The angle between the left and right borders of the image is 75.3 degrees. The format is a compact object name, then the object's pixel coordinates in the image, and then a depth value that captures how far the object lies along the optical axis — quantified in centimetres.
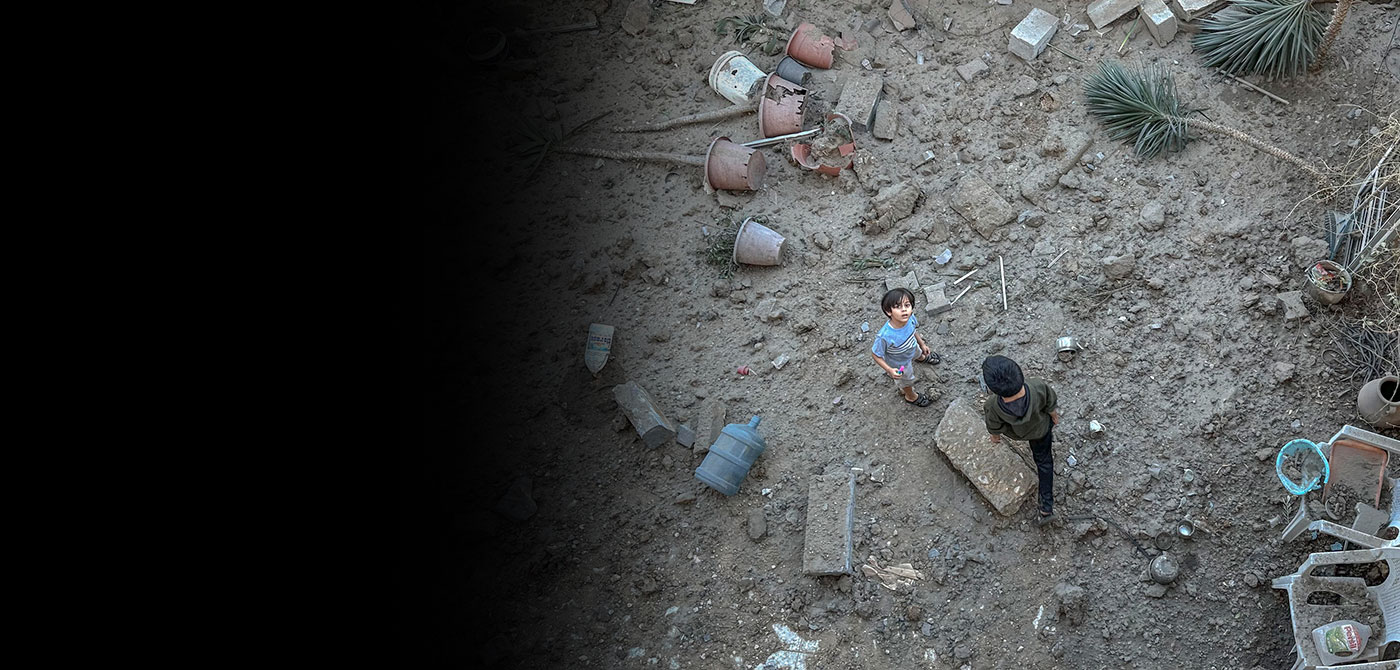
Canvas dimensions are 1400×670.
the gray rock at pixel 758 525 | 464
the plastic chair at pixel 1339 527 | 384
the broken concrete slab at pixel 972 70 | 612
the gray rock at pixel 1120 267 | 515
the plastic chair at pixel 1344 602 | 373
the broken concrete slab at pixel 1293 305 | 482
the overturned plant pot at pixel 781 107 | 594
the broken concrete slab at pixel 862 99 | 596
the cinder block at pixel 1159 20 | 596
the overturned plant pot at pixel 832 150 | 583
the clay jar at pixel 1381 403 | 434
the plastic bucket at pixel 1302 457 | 421
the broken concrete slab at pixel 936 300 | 523
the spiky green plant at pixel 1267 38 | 557
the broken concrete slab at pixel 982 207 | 550
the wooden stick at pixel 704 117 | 623
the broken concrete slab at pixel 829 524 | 443
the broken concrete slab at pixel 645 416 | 490
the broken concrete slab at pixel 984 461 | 446
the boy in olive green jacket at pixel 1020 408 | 382
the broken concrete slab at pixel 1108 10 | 612
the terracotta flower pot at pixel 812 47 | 624
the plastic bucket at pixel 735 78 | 624
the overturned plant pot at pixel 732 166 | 579
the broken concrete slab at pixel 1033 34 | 608
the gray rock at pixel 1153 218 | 529
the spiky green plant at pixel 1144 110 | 554
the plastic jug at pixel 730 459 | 469
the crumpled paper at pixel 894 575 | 443
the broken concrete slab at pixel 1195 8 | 597
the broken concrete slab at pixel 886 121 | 596
